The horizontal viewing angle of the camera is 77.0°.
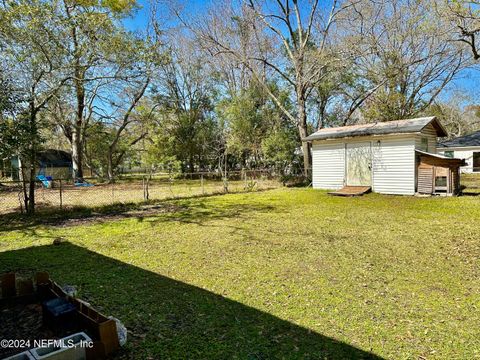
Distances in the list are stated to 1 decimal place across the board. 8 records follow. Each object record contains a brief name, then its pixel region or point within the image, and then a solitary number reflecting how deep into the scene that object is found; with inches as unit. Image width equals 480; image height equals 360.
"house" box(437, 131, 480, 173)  829.8
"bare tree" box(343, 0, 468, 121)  625.0
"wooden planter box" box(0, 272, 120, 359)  86.9
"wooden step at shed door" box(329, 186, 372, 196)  459.2
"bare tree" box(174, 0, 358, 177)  649.0
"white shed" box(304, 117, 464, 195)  441.4
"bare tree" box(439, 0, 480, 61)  364.0
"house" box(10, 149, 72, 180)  1107.3
